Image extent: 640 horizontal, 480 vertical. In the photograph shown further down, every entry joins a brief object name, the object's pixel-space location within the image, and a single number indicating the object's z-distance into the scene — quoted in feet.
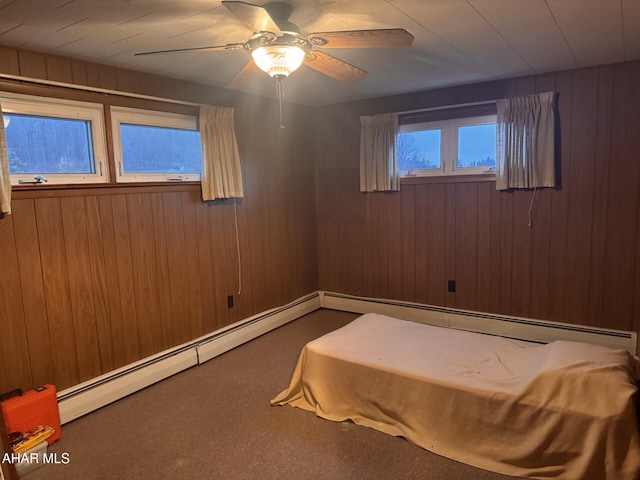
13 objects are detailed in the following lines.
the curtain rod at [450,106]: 12.39
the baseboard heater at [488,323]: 11.39
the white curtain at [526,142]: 11.46
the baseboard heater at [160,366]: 9.16
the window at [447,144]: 12.78
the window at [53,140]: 8.36
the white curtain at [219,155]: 11.58
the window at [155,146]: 10.07
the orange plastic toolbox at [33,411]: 7.74
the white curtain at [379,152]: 13.94
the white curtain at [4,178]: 7.78
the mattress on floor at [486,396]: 6.39
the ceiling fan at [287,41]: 6.23
